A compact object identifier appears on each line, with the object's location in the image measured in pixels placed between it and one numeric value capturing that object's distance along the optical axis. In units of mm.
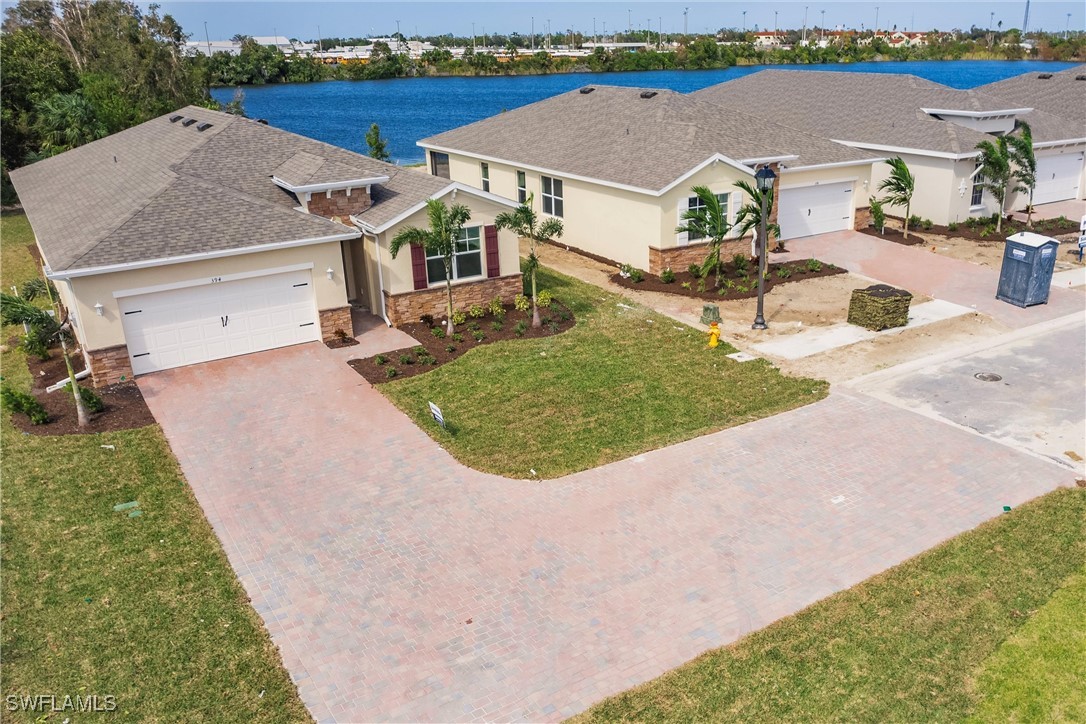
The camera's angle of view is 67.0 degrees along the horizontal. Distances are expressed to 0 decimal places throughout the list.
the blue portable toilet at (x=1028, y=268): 21734
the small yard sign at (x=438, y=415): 15156
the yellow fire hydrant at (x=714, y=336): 19406
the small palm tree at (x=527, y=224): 20328
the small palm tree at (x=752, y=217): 22284
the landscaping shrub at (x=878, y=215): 28859
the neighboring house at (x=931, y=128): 29859
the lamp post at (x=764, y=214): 18891
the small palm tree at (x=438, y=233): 19281
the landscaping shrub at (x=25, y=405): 15797
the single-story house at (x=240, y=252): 17547
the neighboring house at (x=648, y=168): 24750
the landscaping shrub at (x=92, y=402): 16406
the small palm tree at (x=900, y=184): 27391
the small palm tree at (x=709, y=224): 23062
